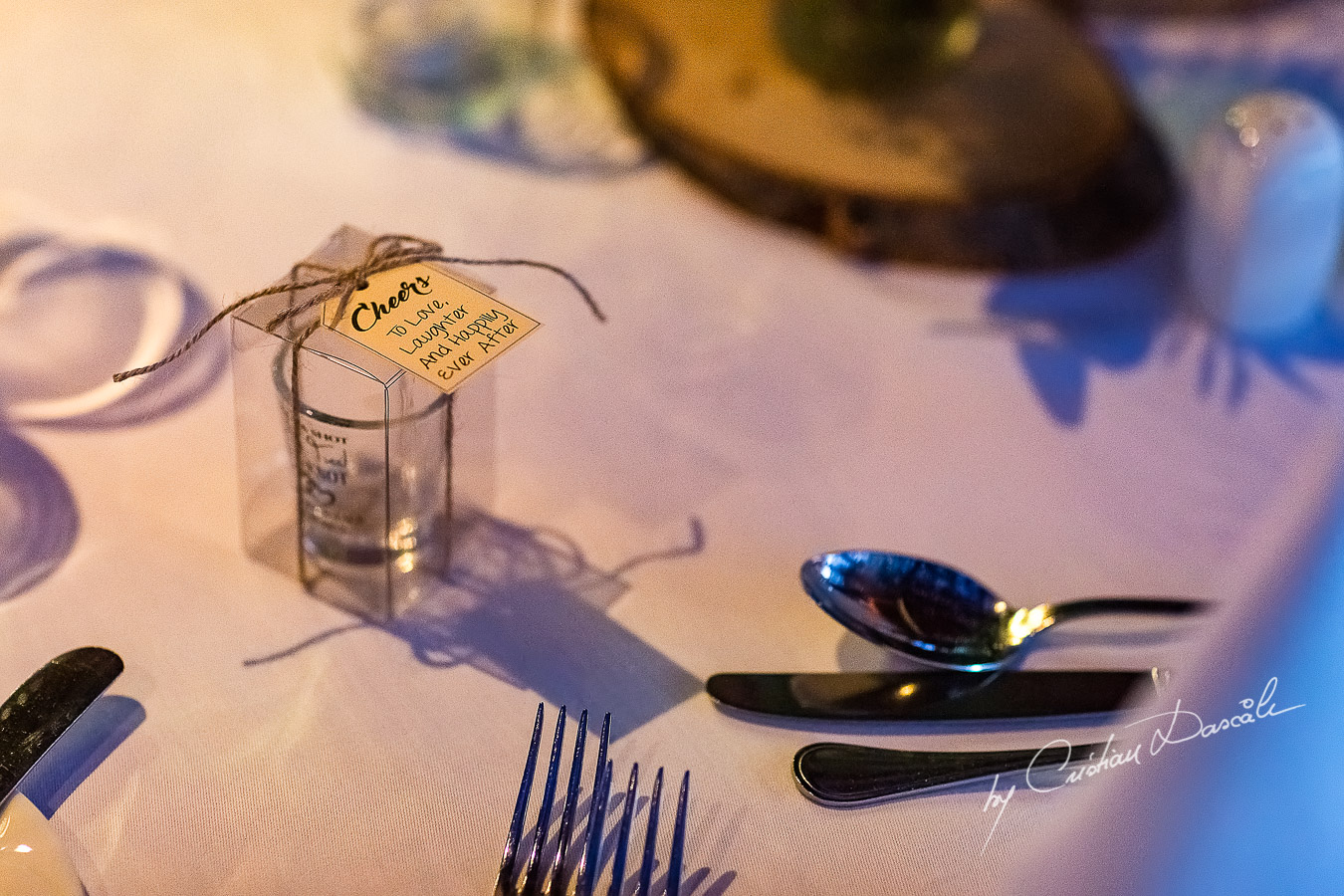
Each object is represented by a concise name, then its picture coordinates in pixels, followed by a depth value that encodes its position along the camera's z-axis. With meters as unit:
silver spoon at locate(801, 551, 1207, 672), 0.54
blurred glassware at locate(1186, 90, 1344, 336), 0.67
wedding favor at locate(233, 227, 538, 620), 0.49
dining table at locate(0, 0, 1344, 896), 0.48
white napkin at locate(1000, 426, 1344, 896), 0.36
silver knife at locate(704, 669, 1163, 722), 0.52
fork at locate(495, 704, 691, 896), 0.44
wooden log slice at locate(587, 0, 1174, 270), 0.76
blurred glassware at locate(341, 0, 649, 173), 0.83
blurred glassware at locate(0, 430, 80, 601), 0.55
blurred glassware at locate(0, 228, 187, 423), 0.63
